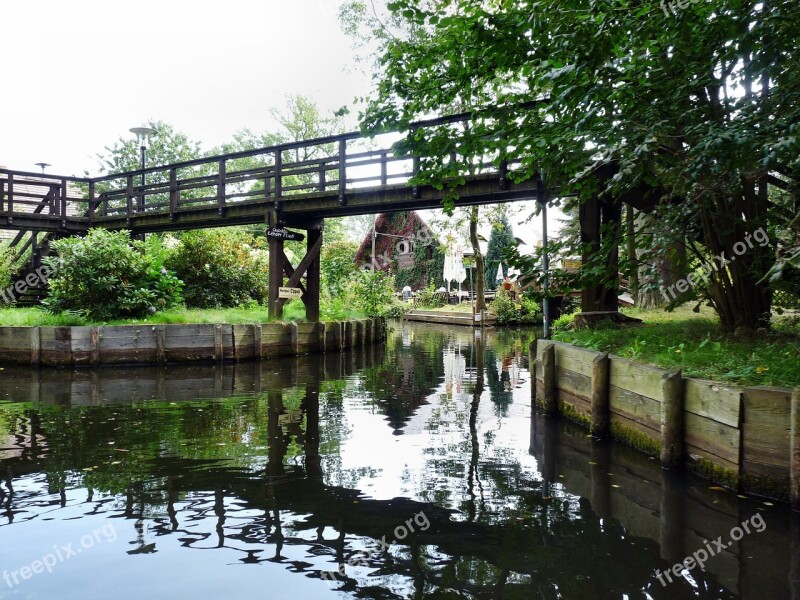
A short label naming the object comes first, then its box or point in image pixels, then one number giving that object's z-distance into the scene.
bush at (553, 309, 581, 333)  11.61
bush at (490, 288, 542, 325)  29.25
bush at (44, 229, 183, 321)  14.38
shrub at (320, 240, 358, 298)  21.83
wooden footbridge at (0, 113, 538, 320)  12.93
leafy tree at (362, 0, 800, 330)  5.13
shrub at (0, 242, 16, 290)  17.41
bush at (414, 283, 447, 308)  36.22
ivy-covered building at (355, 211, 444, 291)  39.62
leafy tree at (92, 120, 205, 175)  38.09
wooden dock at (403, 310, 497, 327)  28.58
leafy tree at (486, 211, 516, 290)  36.91
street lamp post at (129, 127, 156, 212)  17.56
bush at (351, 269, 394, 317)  21.08
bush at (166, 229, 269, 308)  18.27
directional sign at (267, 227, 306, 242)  15.18
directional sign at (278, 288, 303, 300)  15.36
